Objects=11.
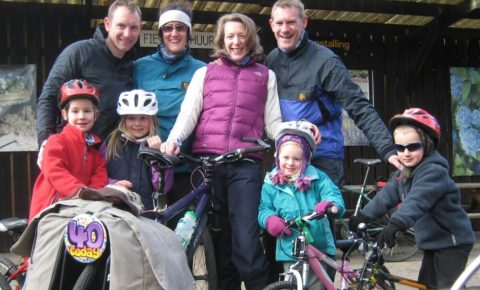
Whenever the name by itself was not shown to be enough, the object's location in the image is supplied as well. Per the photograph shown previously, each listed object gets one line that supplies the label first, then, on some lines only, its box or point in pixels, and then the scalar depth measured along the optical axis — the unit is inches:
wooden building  310.2
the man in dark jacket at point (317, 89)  150.2
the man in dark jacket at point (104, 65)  154.6
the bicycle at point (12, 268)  172.3
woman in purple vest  148.4
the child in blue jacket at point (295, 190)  142.3
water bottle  141.4
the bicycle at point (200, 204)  137.3
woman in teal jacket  160.6
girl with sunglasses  135.3
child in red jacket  134.0
